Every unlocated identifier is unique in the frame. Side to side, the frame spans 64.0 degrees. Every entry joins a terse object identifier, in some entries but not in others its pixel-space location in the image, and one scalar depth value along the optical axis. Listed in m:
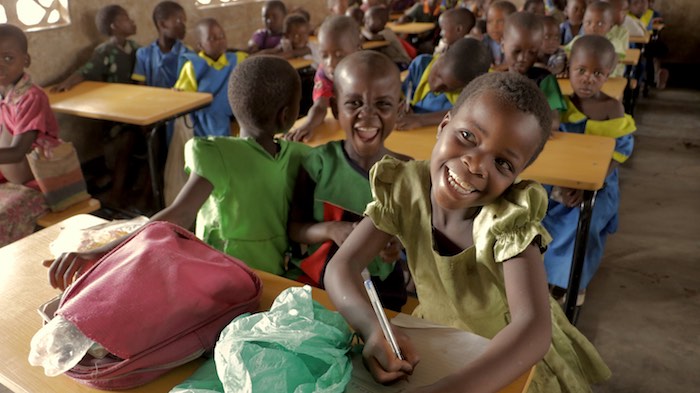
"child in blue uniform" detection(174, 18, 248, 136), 3.29
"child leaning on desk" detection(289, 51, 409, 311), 1.45
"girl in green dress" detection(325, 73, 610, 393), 0.86
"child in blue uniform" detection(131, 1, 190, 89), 3.60
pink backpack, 0.83
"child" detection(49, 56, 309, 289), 1.29
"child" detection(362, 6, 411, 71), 4.70
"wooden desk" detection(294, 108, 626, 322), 1.84
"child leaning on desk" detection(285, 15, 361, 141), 2.40
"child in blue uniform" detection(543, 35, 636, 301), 2.29
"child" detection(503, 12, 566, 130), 2.69
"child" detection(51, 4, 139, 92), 3.49
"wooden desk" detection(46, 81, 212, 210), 2.68
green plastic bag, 0.72
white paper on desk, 0.81
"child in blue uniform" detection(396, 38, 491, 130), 2.27
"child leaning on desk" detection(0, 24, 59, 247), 2.07
